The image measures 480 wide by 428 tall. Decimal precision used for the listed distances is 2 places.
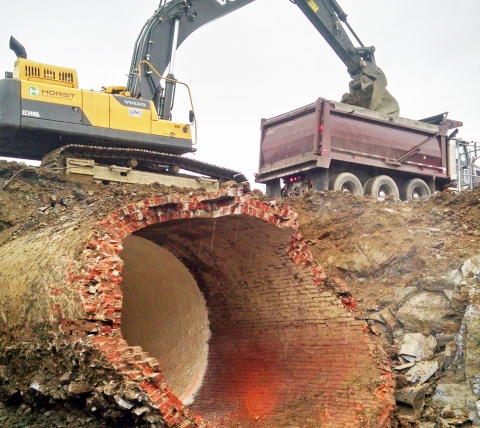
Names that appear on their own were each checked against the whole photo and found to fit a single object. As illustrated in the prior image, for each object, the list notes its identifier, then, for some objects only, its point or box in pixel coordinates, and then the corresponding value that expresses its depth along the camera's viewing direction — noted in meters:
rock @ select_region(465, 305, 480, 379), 6.49
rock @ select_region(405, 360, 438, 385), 7.05
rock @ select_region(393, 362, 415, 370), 7.33
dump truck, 13.19
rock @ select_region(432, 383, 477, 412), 6.33
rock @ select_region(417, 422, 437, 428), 6.38
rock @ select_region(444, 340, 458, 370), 7.02
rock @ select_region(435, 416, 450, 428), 6.24
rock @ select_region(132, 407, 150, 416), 5.03
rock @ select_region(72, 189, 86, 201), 11.33
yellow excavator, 11.84
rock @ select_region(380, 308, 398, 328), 8.21
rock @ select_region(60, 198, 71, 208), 10.88
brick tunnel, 5.63
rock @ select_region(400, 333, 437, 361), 7.43
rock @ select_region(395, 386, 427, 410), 6.75
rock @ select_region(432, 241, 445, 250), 9.52
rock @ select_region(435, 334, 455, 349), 7.38
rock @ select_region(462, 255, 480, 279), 7.80
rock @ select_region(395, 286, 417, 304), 8.50
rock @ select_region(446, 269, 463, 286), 7.98
